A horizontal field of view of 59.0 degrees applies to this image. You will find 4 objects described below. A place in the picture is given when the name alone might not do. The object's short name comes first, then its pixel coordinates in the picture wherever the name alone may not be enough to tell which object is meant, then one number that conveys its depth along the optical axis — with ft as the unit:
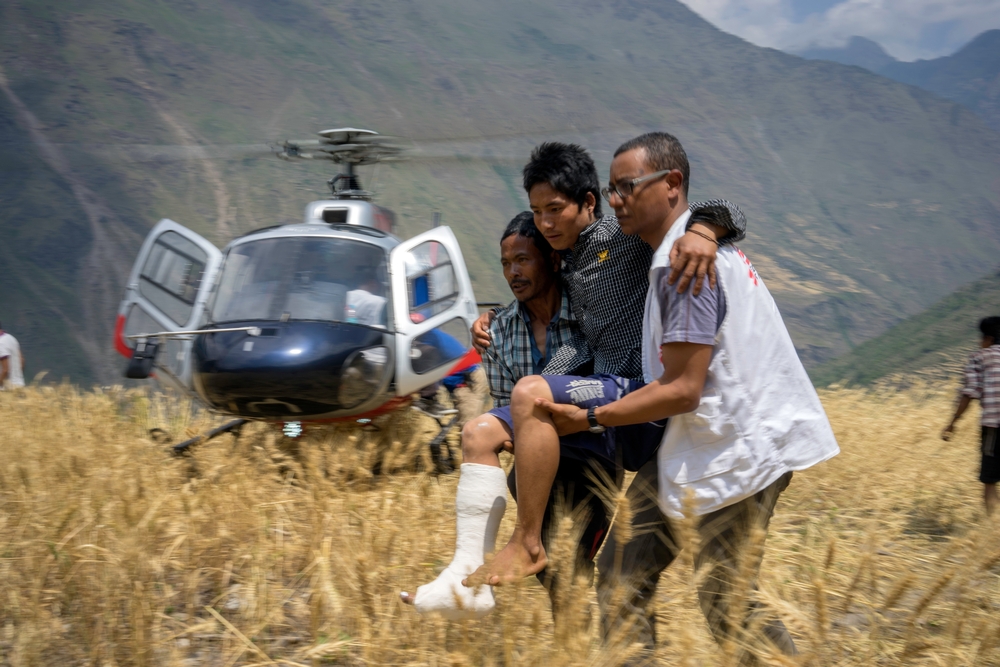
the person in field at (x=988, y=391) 17.62
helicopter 19.77
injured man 7.82
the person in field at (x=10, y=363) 31.07
